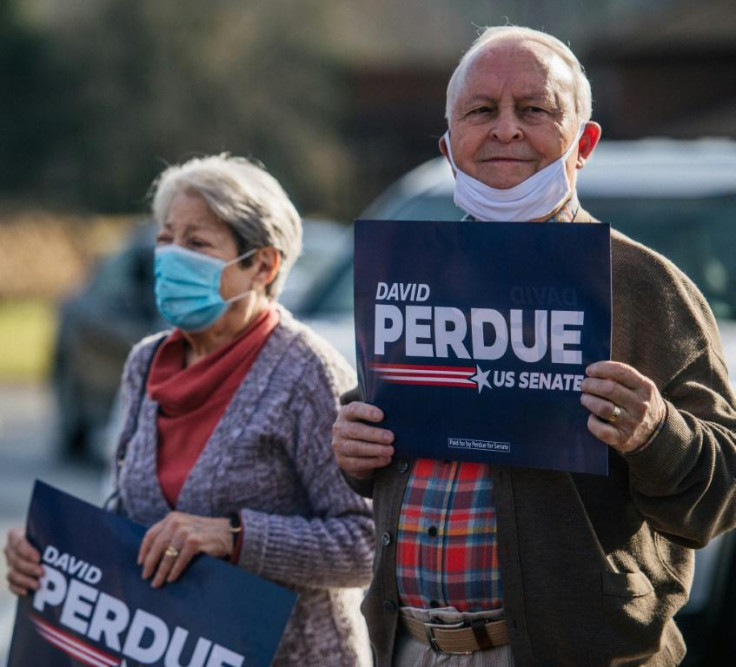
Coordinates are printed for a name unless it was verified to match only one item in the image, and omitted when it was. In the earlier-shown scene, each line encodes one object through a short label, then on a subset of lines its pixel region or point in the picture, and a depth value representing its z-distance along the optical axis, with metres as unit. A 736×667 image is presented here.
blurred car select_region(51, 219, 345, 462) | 21.56
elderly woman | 6.44
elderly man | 4.94
